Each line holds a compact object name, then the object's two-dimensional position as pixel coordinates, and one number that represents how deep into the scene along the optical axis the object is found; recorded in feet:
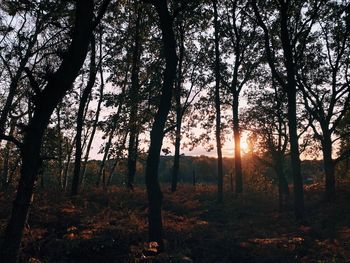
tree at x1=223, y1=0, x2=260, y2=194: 99.14
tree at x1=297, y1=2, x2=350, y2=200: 85.05
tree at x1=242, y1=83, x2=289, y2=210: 92.32
